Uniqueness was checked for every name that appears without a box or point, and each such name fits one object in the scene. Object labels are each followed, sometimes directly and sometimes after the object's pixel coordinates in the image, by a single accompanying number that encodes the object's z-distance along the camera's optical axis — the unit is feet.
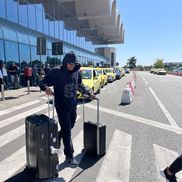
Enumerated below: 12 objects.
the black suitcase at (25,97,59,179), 9.69
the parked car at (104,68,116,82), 70.57
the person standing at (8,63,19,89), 43.32
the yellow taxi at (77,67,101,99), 35.84
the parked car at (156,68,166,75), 152.61
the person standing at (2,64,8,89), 37.75
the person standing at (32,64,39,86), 50.34
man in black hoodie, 10.95
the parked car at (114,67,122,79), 90.70
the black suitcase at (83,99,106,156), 12.33
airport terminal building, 46.30
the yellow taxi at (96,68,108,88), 52.32
